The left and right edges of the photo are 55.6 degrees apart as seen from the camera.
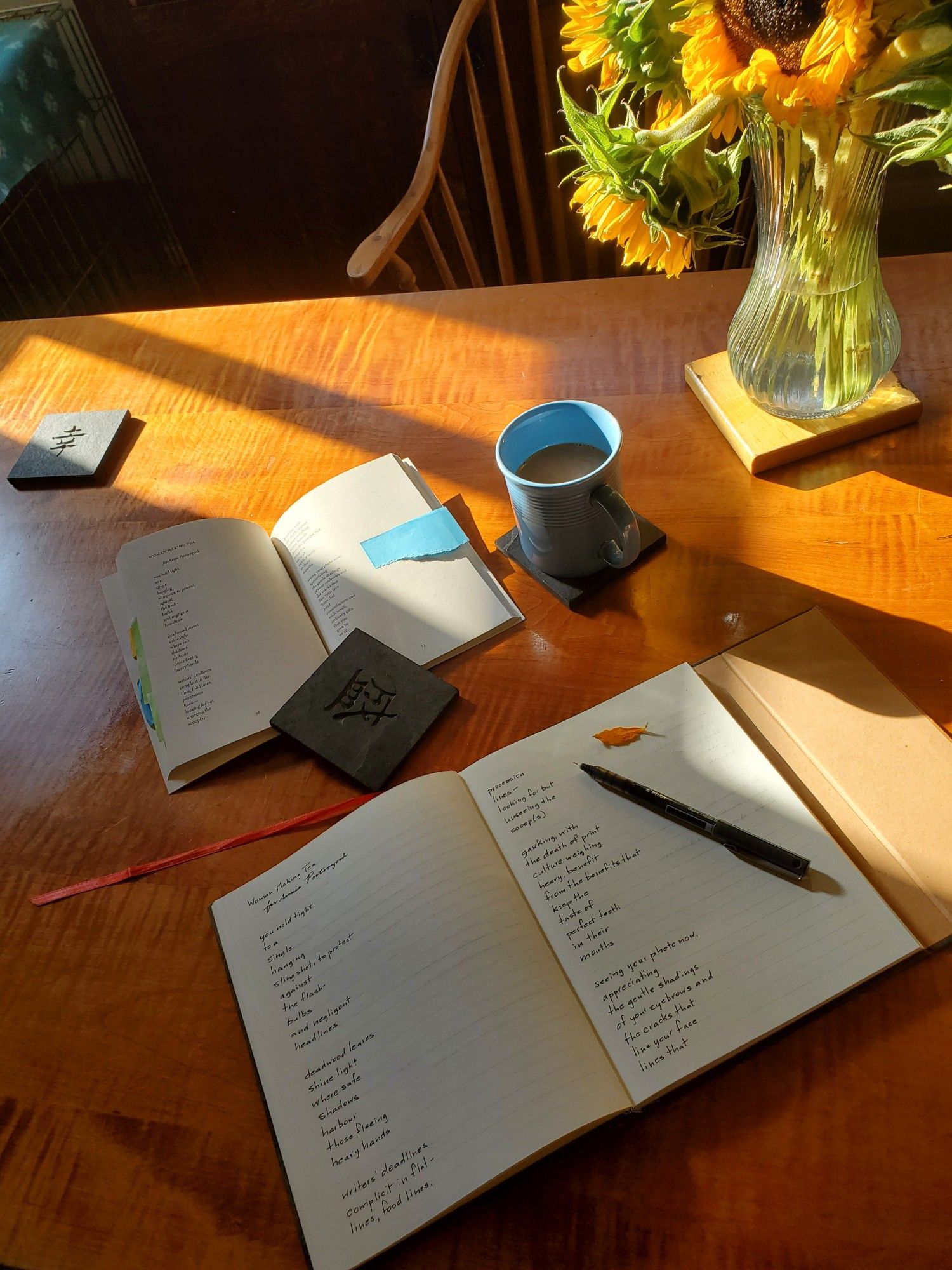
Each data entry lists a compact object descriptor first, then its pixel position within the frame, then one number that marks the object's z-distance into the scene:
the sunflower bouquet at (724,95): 0.48
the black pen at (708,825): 0.54
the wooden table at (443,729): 0.46
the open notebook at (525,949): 0.48
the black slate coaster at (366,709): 0.66
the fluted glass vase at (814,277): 0.59
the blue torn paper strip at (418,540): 0.78
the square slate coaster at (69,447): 0.93
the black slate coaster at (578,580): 0.73
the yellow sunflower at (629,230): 0.61
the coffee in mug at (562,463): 0.71
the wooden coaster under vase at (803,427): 0.76
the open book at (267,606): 0.71
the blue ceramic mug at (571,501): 0.66
